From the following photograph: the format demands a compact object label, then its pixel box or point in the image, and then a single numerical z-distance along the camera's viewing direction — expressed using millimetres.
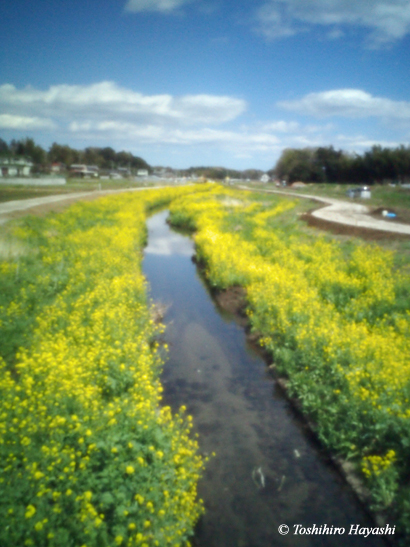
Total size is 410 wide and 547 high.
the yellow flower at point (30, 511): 2980
